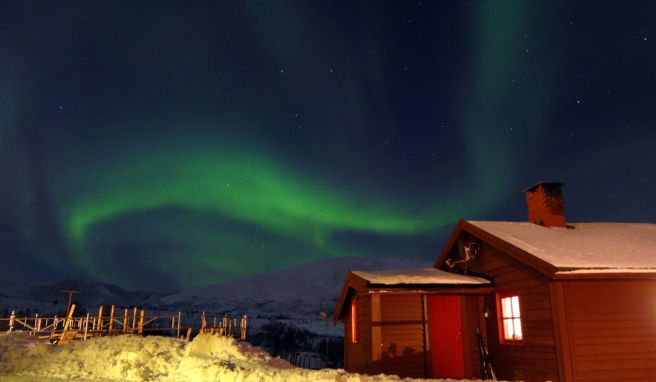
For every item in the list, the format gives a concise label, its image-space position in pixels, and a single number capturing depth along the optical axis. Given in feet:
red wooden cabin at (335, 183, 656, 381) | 37.14
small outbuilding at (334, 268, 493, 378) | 45.65
